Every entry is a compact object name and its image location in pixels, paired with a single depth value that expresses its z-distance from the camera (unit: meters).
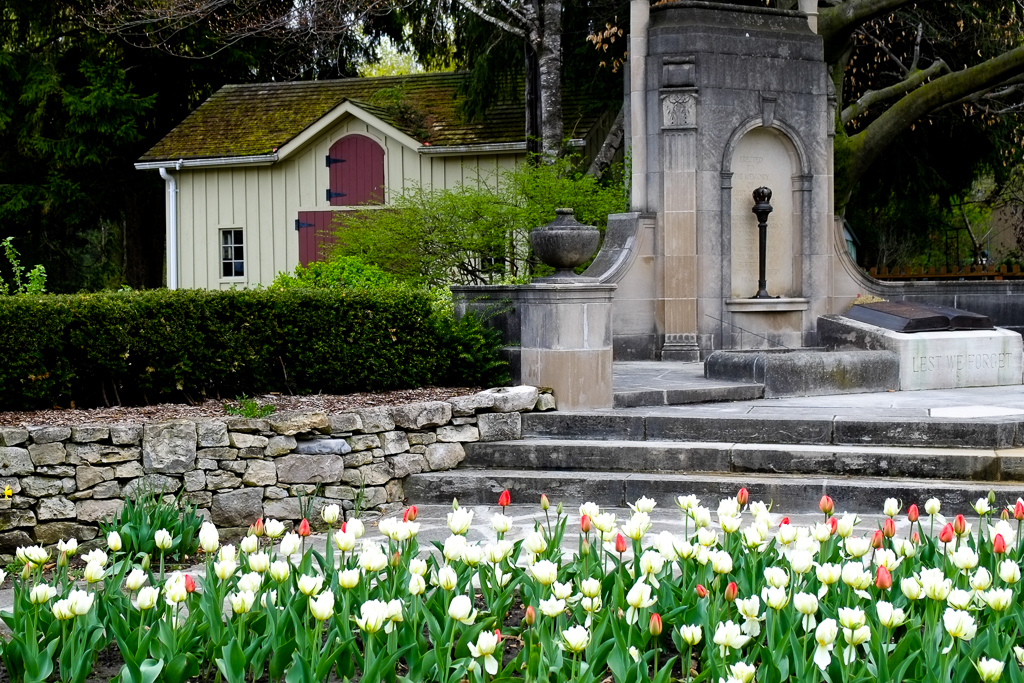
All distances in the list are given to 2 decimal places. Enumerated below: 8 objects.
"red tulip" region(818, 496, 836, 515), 4.18
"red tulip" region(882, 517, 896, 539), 3.99
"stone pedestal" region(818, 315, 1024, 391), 10.72
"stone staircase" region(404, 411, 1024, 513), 7.37
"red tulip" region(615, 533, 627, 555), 3.78
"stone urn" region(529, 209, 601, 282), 9.39
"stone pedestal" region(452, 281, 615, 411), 8.80
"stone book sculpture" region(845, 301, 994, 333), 11.15
